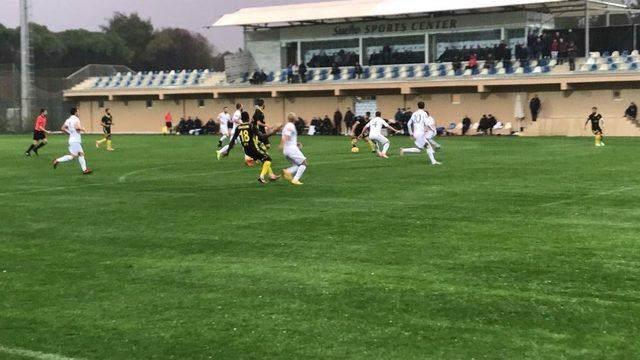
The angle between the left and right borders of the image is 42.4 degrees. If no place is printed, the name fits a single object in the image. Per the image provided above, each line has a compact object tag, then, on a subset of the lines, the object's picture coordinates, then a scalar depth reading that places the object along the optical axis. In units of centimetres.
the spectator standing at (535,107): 4619
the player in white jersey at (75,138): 2165
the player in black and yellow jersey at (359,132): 3091
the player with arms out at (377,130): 2760
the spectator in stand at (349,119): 5156
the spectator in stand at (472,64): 4901
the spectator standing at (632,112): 4272
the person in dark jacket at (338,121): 5275
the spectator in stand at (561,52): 4650
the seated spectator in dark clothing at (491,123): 4697
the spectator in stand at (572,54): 4522
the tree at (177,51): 10700
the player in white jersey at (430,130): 2368
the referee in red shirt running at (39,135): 3027
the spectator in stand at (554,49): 4644
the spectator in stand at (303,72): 5472
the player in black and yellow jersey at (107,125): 3472
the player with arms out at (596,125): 3167
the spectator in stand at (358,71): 5328
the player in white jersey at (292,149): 1761
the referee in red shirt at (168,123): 5956
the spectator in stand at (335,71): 5499
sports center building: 4538
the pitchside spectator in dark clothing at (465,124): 4816
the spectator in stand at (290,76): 5516
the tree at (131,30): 11331
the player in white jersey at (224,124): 3516
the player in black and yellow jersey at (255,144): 1836
